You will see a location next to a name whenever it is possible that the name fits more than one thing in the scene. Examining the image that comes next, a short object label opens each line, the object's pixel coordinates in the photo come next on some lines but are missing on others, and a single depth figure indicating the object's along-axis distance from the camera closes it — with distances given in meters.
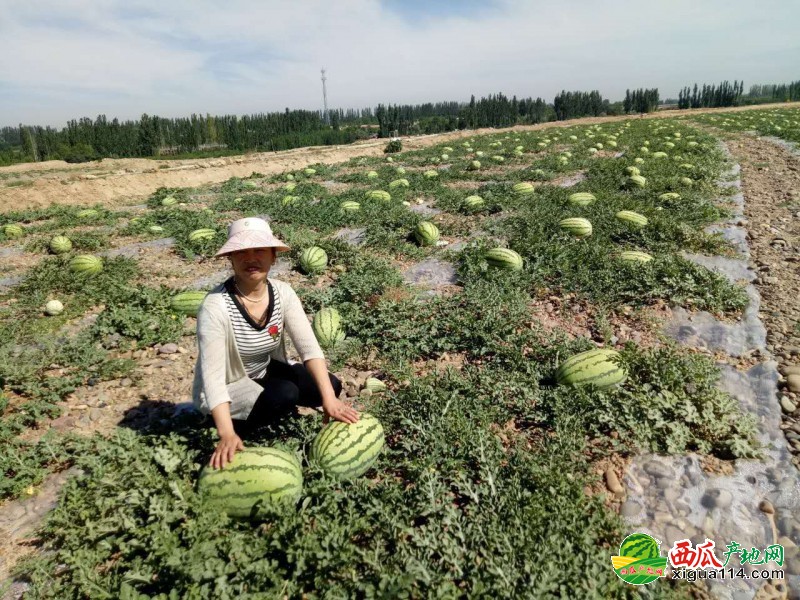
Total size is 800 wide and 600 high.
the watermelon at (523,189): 10.10
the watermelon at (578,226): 6.85
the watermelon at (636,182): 9.61
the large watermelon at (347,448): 2.79
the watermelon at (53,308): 5.45
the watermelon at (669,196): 8.23
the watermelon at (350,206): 9.43
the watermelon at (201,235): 7.96
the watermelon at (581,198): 8.54
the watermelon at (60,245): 8.00
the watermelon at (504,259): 5.79
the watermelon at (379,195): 10.34
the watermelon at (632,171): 10.59
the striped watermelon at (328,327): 4.54
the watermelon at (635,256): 5.48
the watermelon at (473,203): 9.12
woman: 2.73
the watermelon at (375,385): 3.81
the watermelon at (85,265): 6.58
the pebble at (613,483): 2.76
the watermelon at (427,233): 7.20
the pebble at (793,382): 3.45
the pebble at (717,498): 2.61
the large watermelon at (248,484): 2.52
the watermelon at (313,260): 6.36
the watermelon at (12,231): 9.22
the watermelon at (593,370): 3.46
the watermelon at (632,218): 6.93
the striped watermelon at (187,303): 5.39
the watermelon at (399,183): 11.95
